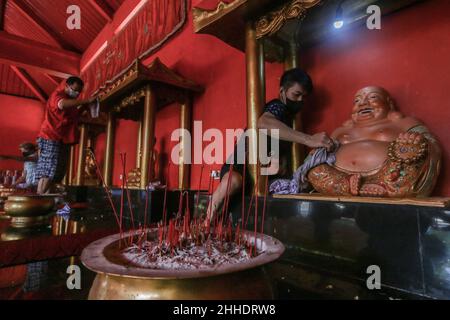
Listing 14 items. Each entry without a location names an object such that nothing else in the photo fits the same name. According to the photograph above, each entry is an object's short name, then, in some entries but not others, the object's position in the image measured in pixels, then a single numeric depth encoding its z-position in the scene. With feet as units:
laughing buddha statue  3.27
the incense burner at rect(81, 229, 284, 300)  1.48
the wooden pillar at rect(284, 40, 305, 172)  5.69
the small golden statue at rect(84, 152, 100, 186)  14.92
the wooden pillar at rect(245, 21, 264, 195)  4.88
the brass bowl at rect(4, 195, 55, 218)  5.91
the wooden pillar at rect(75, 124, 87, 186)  14.12
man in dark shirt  4.43
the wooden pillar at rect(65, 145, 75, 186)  17.69
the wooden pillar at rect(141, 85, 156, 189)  7.98
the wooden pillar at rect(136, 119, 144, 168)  10.27
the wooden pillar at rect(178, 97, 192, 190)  9.00
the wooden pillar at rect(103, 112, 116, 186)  11.49
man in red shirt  7.93
